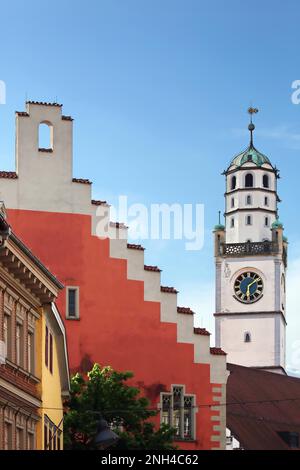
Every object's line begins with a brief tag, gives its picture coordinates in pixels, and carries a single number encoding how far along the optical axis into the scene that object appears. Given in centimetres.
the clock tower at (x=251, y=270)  13988
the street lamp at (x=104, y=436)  3778
